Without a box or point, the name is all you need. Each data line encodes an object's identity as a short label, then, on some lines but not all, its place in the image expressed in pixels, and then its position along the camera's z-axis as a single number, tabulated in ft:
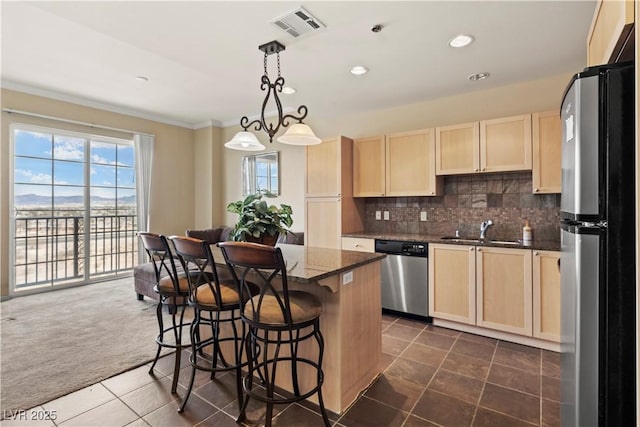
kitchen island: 6.21
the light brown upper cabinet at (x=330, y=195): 13.19
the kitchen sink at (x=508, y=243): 9.89
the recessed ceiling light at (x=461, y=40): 8.45
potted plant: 7.50
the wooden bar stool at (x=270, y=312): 5.06
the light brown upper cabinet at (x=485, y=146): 10.09
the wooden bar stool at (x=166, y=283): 6.95
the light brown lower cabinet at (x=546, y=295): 8.98
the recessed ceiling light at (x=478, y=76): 10.75
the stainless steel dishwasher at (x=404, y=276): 11.16
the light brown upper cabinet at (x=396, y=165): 11.96
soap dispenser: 10.30
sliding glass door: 14.30
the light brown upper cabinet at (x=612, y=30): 3.87
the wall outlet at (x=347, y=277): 6.25
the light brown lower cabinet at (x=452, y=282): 10.27
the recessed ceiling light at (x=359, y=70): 10.33
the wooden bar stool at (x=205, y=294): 6.18
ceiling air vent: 7.49
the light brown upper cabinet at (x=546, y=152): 9.52
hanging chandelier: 8.36
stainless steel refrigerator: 3.56
